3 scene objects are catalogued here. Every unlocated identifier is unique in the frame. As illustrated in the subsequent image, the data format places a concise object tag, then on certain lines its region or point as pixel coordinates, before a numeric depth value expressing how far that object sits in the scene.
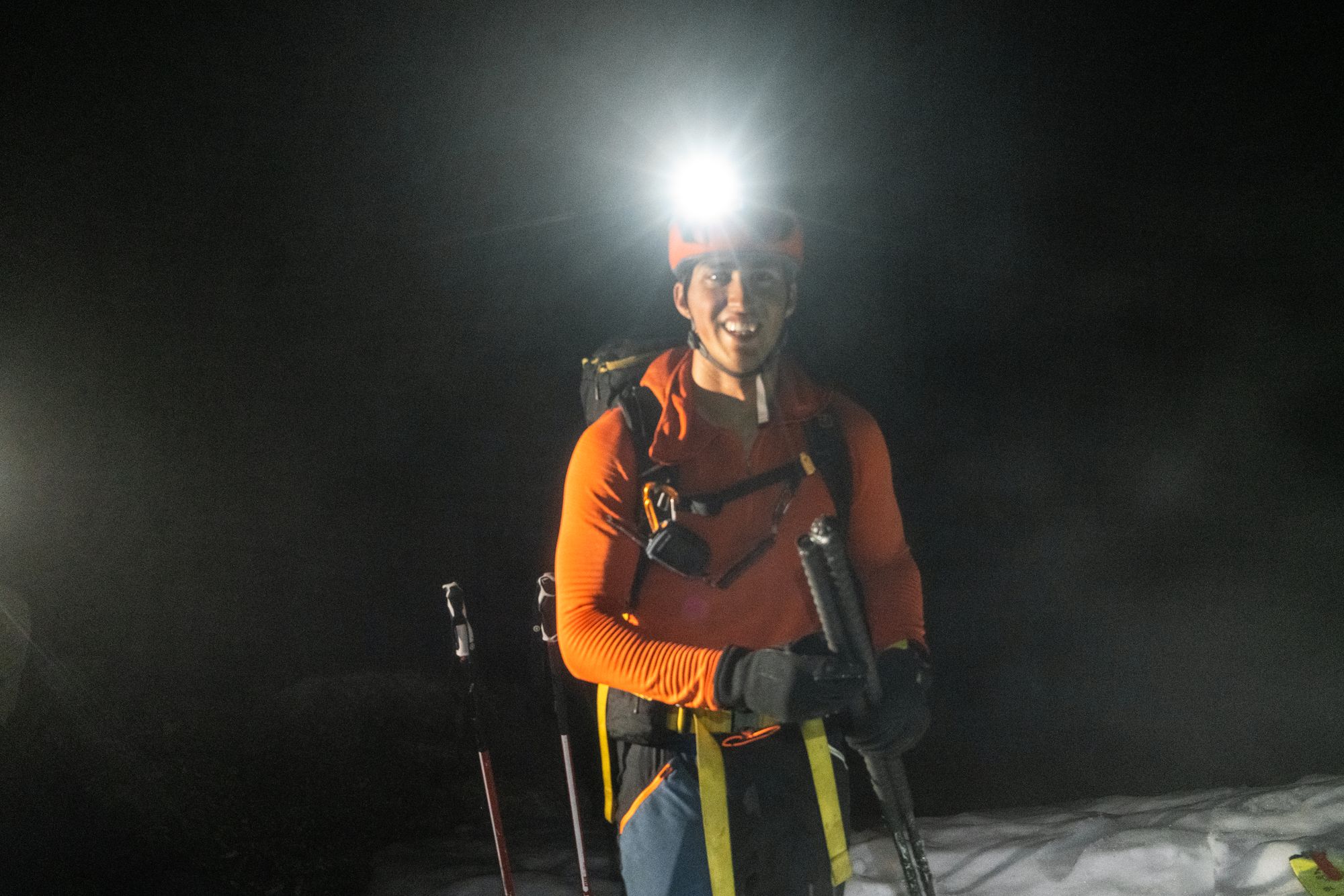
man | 2.01
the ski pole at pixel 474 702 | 3.19
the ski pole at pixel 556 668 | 2.96
